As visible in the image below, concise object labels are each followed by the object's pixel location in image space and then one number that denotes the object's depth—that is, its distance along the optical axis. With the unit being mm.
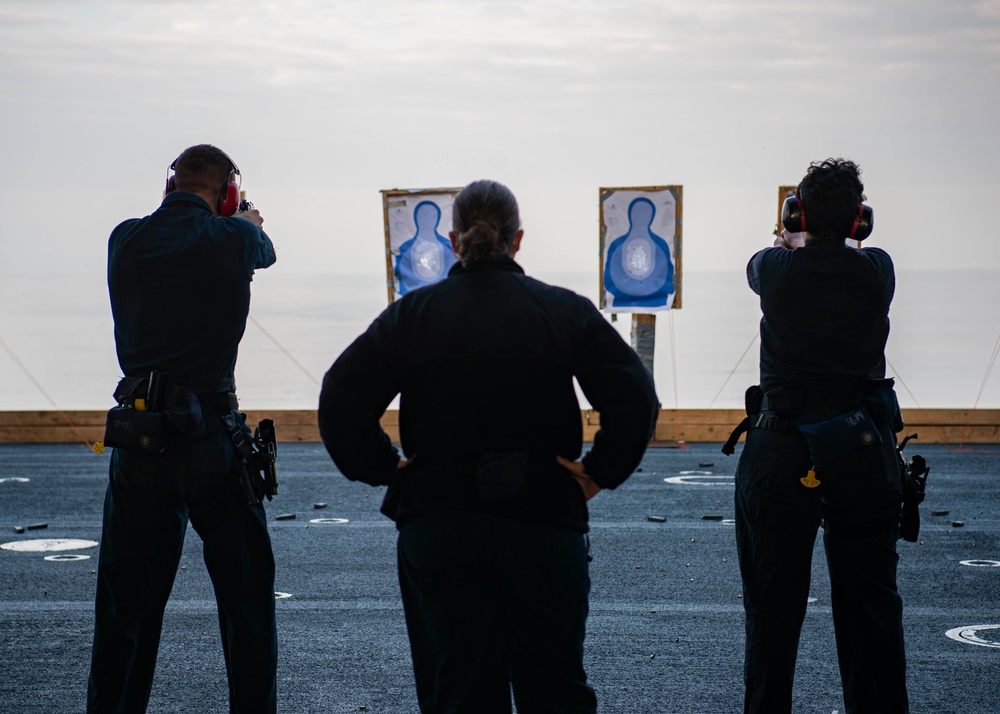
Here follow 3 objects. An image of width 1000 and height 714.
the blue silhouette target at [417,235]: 21391
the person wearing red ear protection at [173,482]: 5891
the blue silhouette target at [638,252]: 20422
